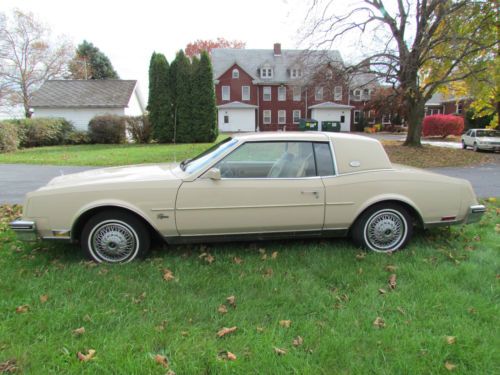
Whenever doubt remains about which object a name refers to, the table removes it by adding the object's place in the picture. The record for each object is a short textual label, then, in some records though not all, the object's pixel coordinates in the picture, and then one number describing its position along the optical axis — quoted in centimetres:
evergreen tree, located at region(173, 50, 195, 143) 2475
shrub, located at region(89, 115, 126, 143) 2423
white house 3012
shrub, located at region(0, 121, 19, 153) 1891
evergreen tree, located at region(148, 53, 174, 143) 2448
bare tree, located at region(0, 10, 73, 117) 3994
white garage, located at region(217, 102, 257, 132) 4434
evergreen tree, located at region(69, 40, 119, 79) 4738
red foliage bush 3431
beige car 385
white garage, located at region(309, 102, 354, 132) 4559
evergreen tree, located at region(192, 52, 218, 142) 2480
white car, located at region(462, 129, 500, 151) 2030
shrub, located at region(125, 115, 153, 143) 2483
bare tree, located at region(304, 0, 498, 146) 1628
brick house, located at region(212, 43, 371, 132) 4481
